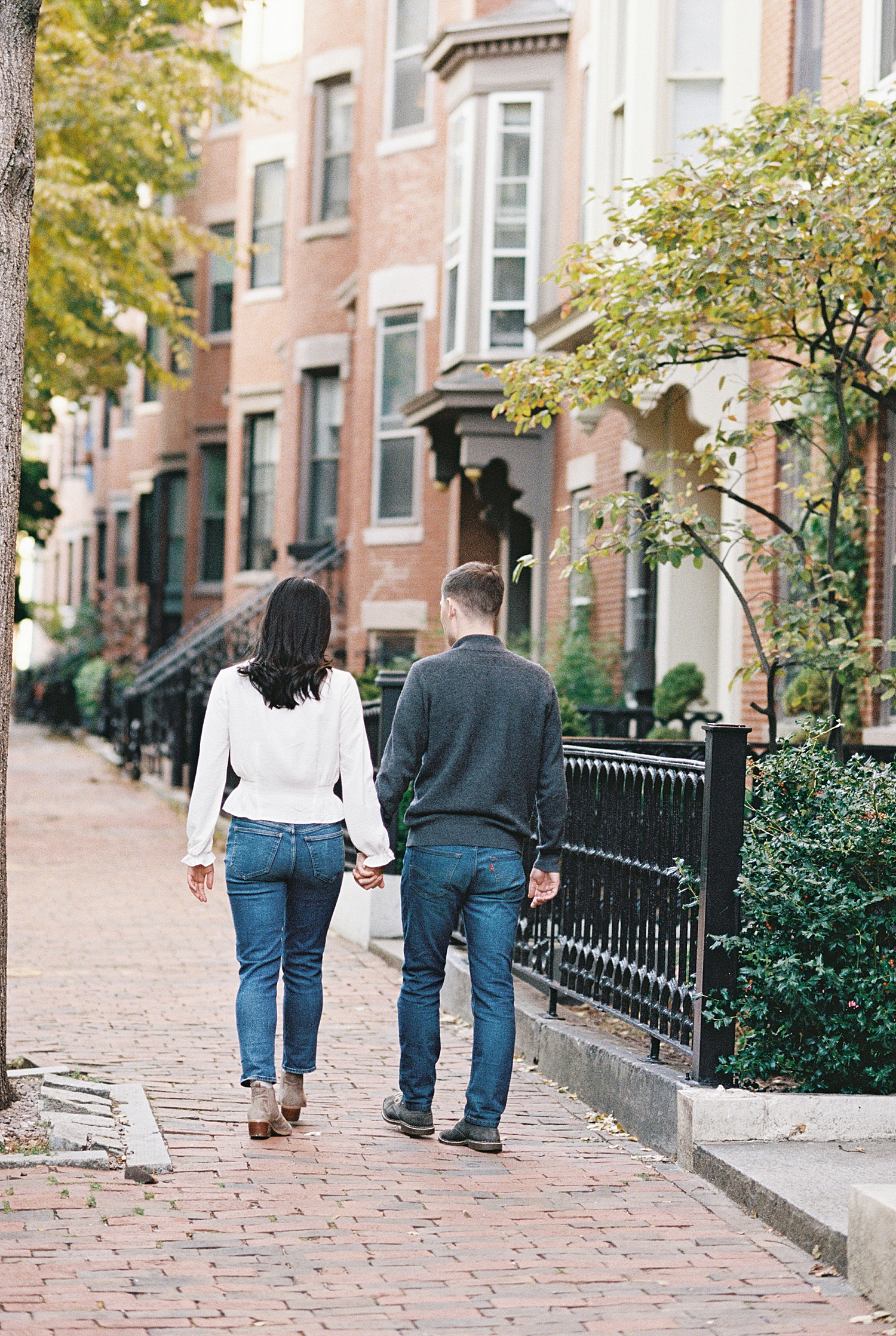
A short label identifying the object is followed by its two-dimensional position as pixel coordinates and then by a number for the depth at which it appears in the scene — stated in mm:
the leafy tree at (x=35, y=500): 34125
